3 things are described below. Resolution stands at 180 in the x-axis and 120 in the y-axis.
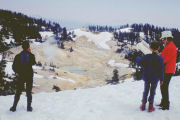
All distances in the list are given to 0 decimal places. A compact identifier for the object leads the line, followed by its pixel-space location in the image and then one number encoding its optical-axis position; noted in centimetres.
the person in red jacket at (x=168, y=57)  696
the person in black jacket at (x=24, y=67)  686
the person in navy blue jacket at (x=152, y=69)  677
